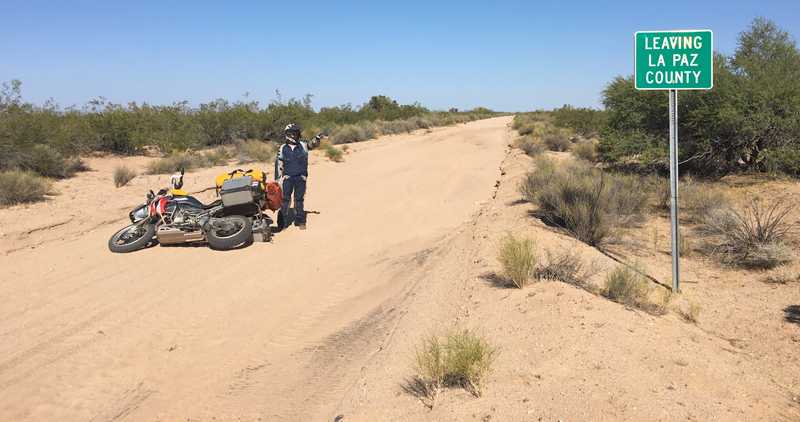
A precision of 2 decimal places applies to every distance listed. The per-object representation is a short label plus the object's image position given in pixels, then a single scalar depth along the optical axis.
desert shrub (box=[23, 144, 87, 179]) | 13.95
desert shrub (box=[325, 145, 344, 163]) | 19.62
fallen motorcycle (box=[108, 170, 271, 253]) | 7.96
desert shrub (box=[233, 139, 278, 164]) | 18.94
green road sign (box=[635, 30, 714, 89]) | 5.65
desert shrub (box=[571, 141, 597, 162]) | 16.50
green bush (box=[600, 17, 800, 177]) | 10.27
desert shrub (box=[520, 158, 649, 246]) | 7.88
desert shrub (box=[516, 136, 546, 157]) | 20.93
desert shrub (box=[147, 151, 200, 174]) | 16.41
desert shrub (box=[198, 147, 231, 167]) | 18.45
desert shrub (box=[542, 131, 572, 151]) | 23.62
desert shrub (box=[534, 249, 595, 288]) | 5.77
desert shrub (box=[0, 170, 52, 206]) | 10.63
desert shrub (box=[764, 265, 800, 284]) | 6.08
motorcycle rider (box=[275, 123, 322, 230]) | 9.55
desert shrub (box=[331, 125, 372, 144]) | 27.17
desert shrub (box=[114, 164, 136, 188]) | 13.69
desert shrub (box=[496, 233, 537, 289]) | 5.64
